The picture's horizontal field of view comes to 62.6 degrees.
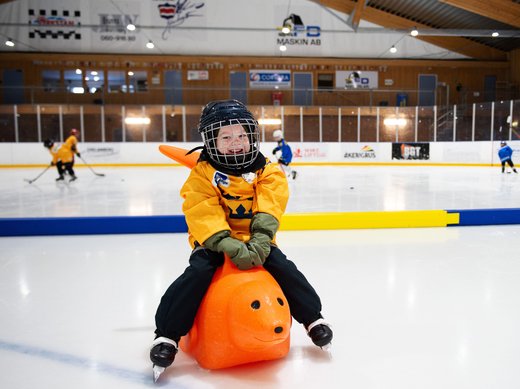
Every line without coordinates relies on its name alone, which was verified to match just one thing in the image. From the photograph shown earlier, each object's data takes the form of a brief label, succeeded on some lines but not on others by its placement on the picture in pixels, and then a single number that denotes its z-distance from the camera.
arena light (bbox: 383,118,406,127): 16.97
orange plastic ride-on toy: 1.29
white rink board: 14.84
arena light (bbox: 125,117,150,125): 16.45
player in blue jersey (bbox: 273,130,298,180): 9.27
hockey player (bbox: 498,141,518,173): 11.63
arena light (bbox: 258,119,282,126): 17.09
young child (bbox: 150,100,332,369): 1.38
